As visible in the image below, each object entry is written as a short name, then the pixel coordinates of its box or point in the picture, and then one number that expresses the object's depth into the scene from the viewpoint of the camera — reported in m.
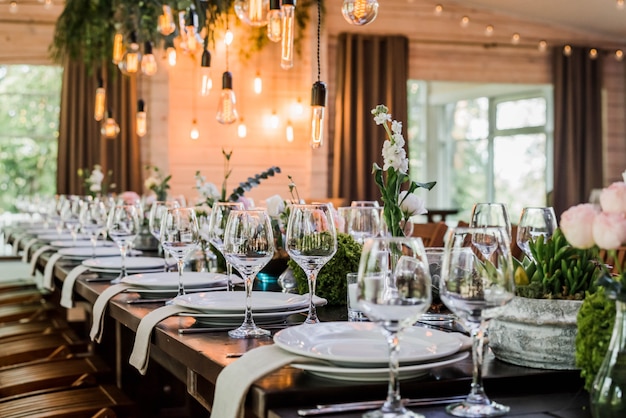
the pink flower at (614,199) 1.17
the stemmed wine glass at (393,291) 1.14
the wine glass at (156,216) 2.48
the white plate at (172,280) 2.25
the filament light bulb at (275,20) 3.41
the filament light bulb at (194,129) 8.88
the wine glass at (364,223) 2.21
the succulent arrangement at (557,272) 1.47
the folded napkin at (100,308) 2.27
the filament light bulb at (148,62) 5.59
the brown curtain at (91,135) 8.79
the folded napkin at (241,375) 1.27
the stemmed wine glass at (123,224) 2.66
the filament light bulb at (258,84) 8.85
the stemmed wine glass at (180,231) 2.15
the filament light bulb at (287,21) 3.23
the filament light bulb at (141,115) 6.70
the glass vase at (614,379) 1.08
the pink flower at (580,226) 1.19
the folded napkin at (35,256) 3.98
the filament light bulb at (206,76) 5.15
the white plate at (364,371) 1.27
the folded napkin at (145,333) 1.80
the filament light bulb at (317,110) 3.53
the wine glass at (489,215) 2.00
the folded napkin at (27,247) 4.53
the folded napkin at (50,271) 3.37
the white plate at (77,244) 4.05
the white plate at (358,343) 1.30
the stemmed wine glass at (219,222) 2.07
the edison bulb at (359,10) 3.19
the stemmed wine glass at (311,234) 1.71
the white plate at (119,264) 2.83
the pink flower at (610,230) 1.13
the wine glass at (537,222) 2.14
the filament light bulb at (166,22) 4.86
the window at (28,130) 9.00
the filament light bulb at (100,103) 6.23
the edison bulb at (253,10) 3.66
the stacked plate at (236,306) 1.82
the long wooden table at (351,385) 1.23
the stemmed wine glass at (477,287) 1.22
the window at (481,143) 10.34
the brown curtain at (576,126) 9.77
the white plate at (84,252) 3.42
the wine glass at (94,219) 3.30
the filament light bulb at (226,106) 5.28
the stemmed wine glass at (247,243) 1.73
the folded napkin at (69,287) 2.81
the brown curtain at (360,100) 9.16
